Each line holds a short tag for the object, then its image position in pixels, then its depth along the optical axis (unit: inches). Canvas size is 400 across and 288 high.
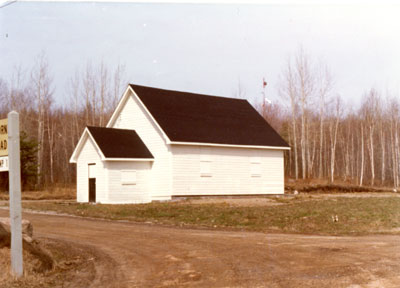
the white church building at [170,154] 1176.2
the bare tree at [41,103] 1984.3
